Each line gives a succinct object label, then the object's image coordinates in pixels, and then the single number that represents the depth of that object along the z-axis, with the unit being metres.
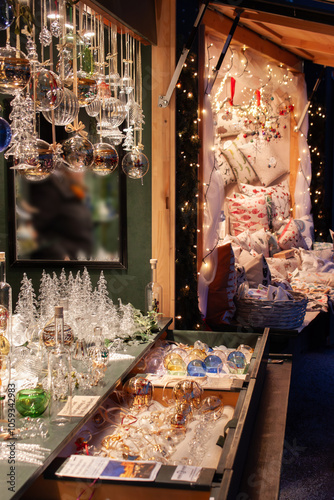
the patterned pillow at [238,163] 6.59
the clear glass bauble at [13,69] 1.65
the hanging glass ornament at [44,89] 1.84
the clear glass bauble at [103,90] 2.55
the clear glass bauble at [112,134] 2.81
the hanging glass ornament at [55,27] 2.13
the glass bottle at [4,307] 2.06
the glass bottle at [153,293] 3.37
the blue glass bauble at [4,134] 1.54
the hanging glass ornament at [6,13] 1.51
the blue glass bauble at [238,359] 2.77
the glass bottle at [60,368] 1.82
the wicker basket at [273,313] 3.99
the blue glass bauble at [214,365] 2.68
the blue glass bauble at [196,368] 2.55
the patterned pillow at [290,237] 6.56
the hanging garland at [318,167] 7.59
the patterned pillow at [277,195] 6.67
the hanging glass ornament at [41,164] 1.95
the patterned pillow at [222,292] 4.12
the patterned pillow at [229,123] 6.45
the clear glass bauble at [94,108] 2.61
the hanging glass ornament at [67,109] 2.03
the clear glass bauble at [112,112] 2.63
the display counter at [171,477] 1.45
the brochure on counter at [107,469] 1.51
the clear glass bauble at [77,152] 2.17
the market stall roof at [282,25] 3.73
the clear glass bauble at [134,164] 3.02
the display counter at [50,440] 1.29
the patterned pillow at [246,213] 6.43
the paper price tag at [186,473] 1.49
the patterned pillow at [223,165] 6.41
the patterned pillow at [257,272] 4.76
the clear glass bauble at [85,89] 2.26
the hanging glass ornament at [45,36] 2.06
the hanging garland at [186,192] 3.80
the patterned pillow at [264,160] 6.68
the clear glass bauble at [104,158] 2.48
